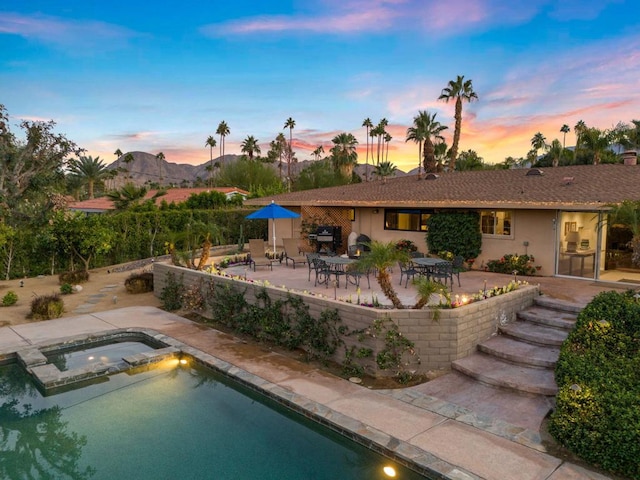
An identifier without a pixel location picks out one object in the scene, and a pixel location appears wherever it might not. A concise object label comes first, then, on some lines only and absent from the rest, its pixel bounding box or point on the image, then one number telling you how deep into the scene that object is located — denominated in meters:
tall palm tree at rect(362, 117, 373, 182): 74.94
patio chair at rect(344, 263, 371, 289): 11.23
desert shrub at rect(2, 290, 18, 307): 12.98
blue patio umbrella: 15.72
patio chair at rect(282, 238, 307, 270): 16.39
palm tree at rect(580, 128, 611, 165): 39.03
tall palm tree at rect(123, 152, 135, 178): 94.97
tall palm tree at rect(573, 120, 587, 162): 43.26
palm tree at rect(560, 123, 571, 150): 68.94
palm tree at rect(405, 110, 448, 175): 40.66
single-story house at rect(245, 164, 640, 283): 12.56
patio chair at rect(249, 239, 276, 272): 14.81
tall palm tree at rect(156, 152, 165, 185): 108.00
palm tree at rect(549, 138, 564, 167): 39.68
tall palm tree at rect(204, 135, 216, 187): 93.50
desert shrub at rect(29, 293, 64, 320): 11.92
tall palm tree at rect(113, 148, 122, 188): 121.06
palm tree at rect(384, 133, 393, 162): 74.41
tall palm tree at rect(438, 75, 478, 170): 37.12
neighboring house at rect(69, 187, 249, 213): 45.54
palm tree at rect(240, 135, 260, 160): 77.38
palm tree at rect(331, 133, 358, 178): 61.25
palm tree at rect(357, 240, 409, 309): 8.02
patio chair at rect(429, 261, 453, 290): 10.95
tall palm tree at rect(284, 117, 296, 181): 79.62
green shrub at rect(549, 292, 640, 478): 4.74
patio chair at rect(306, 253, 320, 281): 12.89
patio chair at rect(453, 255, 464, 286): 11.45
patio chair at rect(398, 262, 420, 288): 11.24
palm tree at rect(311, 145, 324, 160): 102.00
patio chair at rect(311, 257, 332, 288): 11.61
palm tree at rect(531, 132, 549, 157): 63.23
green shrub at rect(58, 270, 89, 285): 16.36
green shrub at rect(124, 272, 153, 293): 15.12
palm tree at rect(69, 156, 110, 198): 46.77
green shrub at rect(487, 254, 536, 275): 13.62
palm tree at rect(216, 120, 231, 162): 84.25
